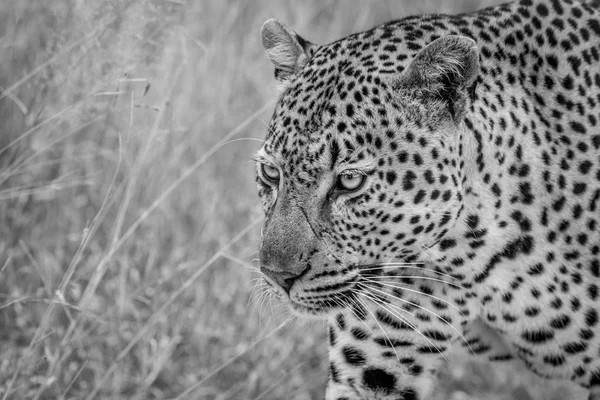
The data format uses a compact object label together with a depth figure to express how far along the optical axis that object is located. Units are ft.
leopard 26.53
